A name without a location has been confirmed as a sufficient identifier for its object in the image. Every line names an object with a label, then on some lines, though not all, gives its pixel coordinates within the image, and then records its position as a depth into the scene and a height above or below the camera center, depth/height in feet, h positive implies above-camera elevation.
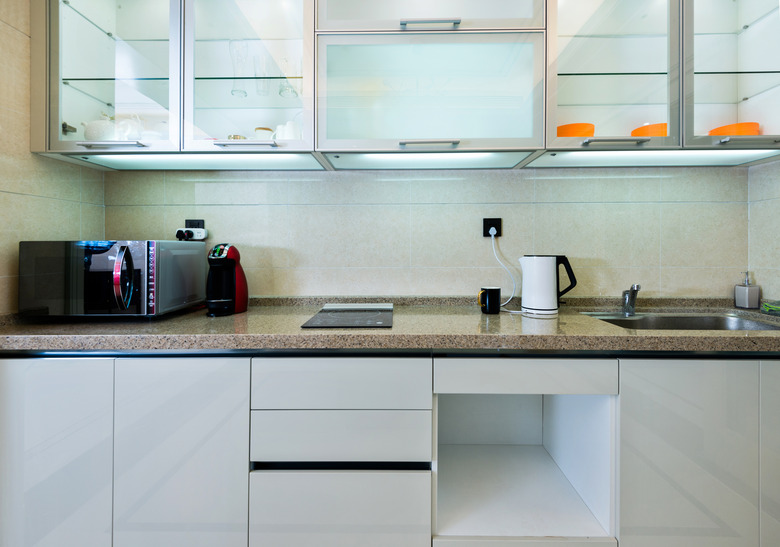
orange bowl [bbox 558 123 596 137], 4.82 +1.73
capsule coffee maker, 5.03 -0.16
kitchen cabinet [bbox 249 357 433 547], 3.88 -1.78
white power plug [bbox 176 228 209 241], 5.90 +0.53
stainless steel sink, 5.54 -0.71
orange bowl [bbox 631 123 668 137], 4.76 +1.72
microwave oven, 4.42 -0.12
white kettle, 5.05 -0.17
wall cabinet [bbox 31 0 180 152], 4.81 +2.43
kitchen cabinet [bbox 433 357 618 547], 3.89 -2.50
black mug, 5.30 -0.39
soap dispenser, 5.60 -0.34
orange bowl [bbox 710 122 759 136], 4.82 +1.76
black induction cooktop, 4.28 -0.59
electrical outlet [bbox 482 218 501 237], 5.98 +0.70
